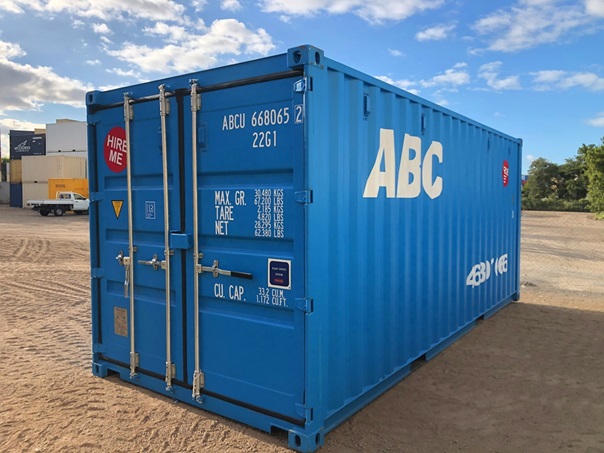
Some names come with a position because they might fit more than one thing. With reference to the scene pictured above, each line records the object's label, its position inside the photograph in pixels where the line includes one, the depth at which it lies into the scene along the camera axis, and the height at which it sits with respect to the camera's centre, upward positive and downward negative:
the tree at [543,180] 45.59 +2.02
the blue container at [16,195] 43.00 +0.48
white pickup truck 30.75 -0.21
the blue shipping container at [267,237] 3.75 -0.32
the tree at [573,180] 42.44 +1.88
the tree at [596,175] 30.30 +1.66
